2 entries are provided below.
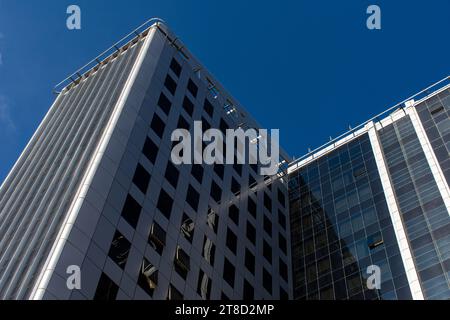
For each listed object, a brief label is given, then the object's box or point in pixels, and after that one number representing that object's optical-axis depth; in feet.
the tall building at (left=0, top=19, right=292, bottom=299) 126.31
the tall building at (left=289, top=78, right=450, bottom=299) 163.94
